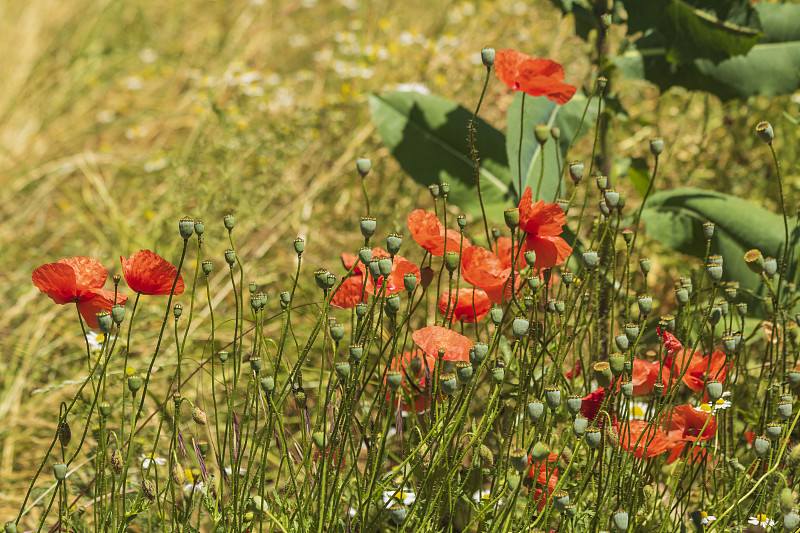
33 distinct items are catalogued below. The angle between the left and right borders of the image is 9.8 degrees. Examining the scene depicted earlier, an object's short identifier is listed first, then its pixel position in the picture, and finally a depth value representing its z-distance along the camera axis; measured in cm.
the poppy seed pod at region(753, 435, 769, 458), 368
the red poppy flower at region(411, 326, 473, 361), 374
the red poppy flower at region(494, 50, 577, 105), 392
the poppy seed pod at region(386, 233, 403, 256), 370
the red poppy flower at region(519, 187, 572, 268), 379
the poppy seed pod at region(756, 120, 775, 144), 377
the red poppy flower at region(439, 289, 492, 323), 388
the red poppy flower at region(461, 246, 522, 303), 382
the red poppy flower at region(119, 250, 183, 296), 374
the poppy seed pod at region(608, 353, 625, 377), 367
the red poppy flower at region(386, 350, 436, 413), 387
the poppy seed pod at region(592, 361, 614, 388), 372
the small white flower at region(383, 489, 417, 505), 380
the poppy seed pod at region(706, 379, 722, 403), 372
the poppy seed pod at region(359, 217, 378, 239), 370
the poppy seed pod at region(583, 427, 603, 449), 364
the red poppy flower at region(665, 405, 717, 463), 381
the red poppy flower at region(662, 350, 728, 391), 387
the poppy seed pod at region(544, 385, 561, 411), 366
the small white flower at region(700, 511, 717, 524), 379
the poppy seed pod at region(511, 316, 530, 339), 367
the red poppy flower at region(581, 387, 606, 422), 379
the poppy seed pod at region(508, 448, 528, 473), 361
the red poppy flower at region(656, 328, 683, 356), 377
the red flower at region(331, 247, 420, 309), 383
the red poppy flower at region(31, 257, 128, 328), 373
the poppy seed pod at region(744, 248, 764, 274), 383
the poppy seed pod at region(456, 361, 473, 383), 363
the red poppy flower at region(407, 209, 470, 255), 381
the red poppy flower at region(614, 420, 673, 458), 375
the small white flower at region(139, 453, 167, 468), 381
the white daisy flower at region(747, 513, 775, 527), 374
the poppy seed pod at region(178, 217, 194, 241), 370
